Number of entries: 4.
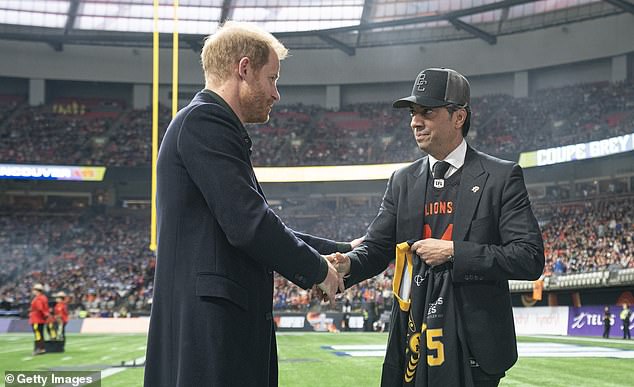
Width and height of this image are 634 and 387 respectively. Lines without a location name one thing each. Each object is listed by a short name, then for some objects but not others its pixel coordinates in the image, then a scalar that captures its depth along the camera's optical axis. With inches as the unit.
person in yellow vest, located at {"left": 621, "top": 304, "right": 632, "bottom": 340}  892.6
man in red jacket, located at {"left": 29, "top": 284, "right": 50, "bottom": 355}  706.2
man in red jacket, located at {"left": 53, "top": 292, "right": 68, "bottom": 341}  816.3
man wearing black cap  131.7
